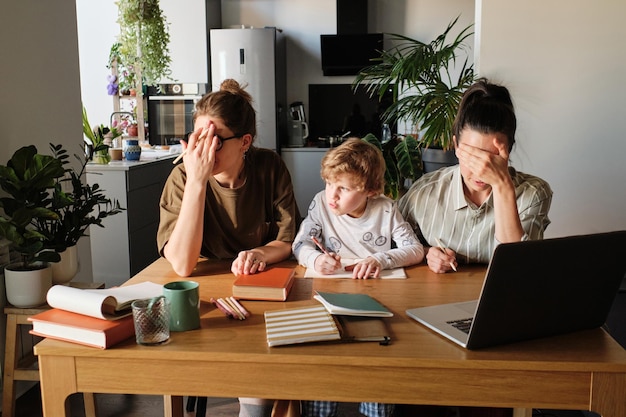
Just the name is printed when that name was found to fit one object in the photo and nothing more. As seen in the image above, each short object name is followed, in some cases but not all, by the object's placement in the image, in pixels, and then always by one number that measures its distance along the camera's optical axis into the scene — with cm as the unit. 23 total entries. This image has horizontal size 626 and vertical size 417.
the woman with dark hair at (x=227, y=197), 163
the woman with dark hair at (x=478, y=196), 159
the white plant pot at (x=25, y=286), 211
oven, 595
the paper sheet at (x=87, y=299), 115
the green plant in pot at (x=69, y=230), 225
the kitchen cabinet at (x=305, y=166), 608
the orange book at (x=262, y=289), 139
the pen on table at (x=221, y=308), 127
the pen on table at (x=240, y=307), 128
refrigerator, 576
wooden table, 105
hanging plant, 418
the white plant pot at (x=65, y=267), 227
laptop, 103
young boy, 175
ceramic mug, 118
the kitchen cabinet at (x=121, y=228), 367
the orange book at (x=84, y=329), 110
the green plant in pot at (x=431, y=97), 322
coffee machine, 623
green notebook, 124
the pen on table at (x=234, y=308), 126
